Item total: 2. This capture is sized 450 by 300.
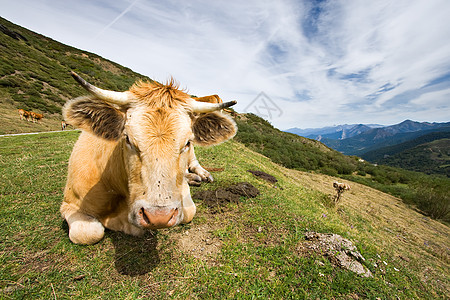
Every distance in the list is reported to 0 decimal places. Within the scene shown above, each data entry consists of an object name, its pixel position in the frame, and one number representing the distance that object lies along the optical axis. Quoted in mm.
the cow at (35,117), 20141
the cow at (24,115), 19425
